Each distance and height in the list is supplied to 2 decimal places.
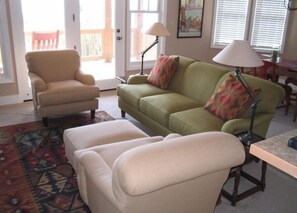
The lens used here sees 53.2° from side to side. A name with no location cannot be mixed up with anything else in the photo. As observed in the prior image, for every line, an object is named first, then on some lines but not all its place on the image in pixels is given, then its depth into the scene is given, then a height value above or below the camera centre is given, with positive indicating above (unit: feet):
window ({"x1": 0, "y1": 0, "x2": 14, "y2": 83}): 13.89 -1.69
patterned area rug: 7.86 -4.70
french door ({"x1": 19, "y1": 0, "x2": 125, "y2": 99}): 14.82 -0.62
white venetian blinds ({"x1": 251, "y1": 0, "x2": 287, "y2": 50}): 18.40 -0.16
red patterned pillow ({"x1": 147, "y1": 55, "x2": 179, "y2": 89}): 12.65 -2.18
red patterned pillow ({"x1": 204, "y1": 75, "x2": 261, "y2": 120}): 8.99 -2.43
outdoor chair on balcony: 15.10 -1.23
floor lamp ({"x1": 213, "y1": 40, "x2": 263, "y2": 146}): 7.56 -0.94
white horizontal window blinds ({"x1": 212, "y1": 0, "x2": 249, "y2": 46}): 19.34 -0.03
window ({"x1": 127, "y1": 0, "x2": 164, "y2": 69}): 17.17 -0.31
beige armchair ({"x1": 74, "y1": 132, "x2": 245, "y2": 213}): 4.51 -2.46
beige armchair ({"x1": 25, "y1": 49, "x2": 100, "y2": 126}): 12.38 -2.95
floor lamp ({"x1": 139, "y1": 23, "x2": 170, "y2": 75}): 12.97 -0.50
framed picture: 18.60 +0.05
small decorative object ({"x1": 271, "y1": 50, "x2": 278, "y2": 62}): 15.34 -1.67
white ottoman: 8.13 -3.24
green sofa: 9.20 -2.96
